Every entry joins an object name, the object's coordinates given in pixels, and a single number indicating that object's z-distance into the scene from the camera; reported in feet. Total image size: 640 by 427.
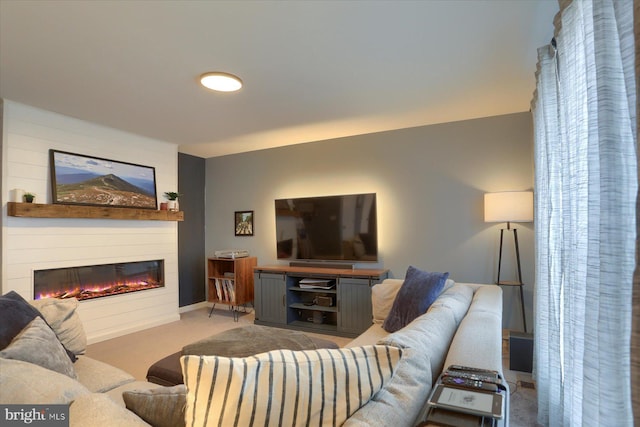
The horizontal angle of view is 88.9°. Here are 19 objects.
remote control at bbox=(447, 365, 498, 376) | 3.38
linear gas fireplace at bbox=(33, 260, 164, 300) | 11.30
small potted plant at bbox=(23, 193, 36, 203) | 10.45
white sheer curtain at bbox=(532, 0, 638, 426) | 2.51
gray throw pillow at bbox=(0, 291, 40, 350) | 5.04
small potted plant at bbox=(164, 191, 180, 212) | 15.10
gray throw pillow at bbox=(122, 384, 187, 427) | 2.92
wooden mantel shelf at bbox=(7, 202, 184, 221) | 10.24
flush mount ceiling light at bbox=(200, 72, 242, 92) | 8.36
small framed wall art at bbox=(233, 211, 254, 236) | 17.03
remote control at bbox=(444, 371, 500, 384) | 3.15
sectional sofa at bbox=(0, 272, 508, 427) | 2.50
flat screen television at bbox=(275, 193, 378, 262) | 13.76
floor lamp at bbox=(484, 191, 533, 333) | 10.19
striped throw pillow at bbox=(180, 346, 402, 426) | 2.46
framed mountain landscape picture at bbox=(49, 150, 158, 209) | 11.50
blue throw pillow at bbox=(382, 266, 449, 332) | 7.73
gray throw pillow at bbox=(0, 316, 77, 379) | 4.32
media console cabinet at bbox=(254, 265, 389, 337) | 12.46
